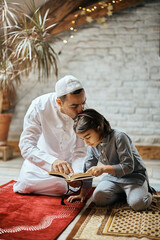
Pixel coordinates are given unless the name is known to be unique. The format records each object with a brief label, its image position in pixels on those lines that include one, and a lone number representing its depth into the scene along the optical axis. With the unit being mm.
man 2448
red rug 1765
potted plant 4031
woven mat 1725
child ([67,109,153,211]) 2055
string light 4484
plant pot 4309
